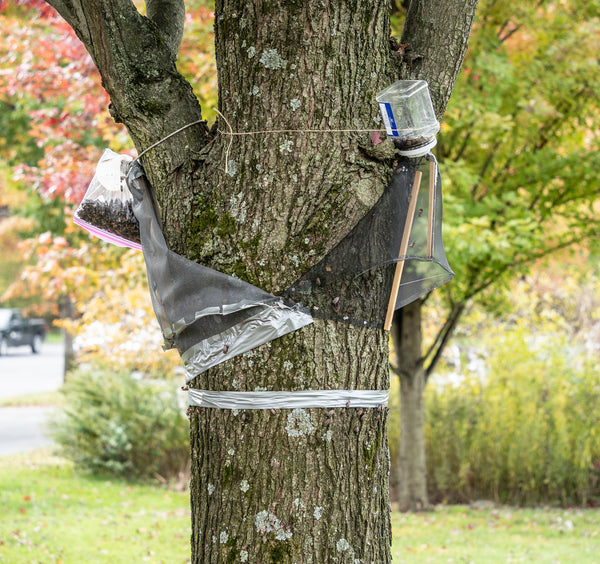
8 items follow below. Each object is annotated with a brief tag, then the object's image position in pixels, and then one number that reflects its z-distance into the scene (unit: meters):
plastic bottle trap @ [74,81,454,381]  4.21
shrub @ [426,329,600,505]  13.48
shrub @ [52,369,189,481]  14.80
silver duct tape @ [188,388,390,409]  4.10
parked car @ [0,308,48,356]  52.66
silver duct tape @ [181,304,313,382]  4.14
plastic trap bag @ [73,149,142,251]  4.93
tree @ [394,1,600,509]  11.09
